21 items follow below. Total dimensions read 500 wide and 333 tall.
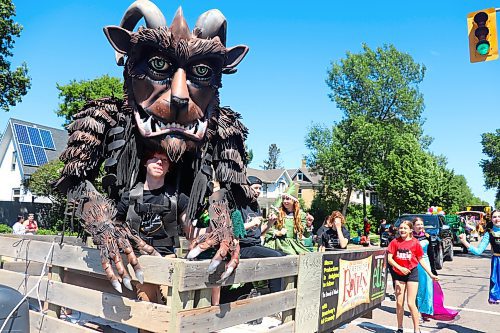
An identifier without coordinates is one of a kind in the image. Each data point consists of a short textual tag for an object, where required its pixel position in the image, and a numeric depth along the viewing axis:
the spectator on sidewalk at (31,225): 15.73
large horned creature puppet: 2.97
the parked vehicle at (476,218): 26.45
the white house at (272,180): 53.56
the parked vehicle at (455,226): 19.55
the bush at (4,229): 19.37
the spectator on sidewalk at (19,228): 14.96
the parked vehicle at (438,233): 14.04
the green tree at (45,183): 21.23
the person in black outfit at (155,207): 3.16
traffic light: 7.41
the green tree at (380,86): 36.94
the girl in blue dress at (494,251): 6.45
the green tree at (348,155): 35.53
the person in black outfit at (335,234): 7.72
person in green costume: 6.06
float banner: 3.90
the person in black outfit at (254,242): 4.29
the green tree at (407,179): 29.44
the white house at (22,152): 28.14
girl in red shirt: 5.98
